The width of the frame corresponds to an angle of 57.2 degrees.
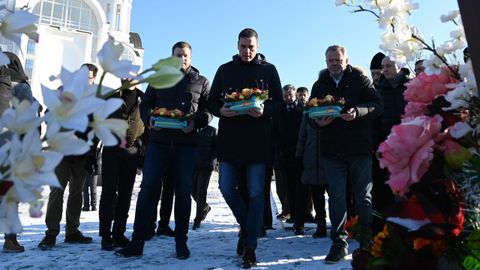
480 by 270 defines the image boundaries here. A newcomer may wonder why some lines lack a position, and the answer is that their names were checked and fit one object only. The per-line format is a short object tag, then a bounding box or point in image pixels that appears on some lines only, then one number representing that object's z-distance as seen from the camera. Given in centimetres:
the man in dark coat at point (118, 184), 402
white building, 2309
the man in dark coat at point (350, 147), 355
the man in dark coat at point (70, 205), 410
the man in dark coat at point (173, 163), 369
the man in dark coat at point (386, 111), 399
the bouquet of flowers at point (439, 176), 83
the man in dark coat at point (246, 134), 348
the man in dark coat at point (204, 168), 586
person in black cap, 464
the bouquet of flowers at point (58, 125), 50
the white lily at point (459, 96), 83
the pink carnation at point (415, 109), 100
